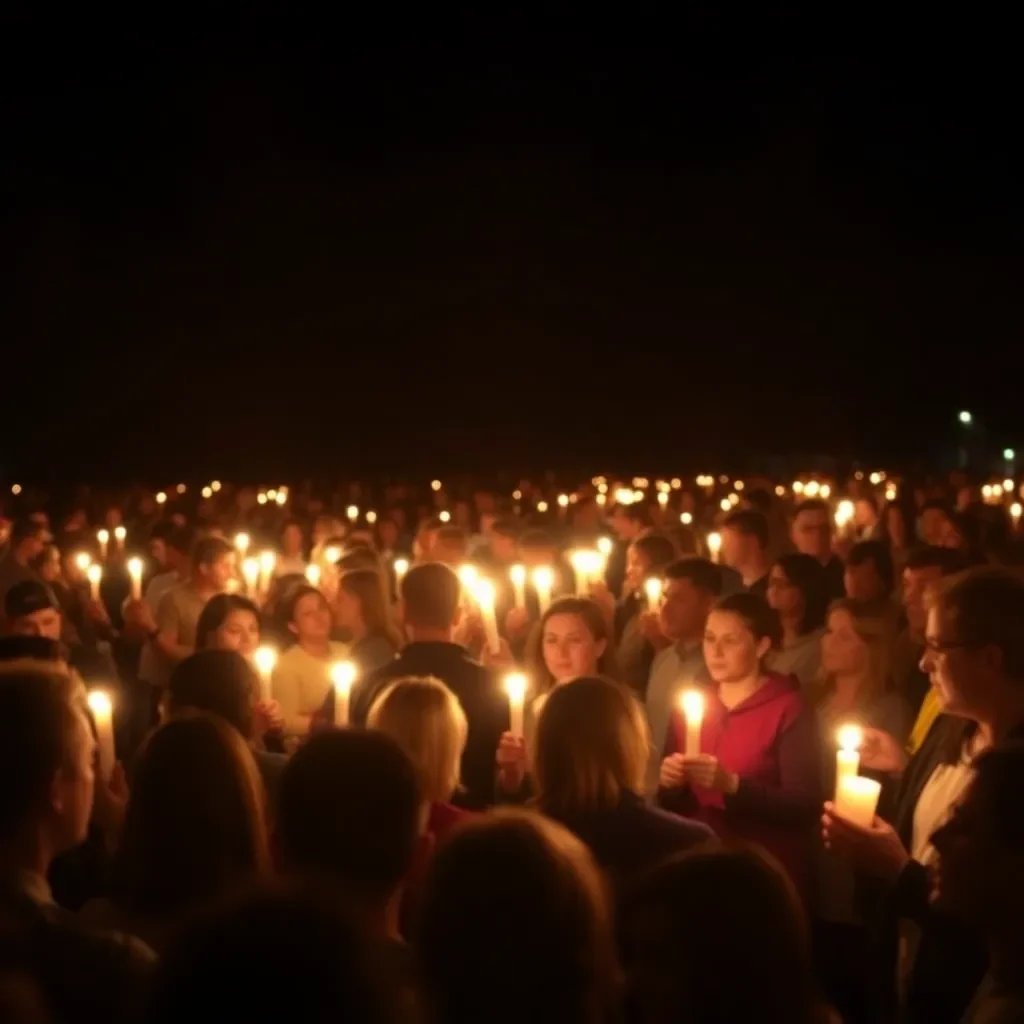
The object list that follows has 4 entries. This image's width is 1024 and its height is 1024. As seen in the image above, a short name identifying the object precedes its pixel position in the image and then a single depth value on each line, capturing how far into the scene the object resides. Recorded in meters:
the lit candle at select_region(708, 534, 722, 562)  10.06
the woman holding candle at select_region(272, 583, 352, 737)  6.37
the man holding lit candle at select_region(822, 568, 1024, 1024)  3.26
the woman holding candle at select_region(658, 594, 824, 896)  4.48
